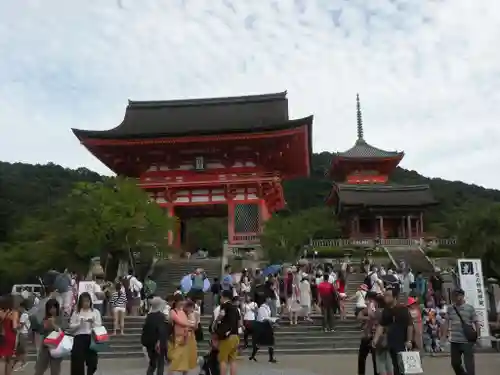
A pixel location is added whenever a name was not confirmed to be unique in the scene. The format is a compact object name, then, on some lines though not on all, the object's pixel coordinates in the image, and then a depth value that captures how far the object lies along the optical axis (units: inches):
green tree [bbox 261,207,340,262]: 967.0
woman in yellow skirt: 281.6
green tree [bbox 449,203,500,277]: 814.5
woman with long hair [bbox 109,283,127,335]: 542.6
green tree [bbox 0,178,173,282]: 776.9
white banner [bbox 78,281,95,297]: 549.7
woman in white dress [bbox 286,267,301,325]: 597.3
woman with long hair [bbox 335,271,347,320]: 604.4
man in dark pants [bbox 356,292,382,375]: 307.1
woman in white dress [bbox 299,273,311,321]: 601.9
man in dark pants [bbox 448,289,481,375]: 299.1
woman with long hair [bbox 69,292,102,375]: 287.4
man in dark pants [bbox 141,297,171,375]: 328.8
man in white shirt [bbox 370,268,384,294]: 576.9
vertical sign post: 518.3
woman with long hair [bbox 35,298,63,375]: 299.0
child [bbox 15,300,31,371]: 335.6
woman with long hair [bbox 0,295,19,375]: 311.0
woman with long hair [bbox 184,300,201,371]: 286.7
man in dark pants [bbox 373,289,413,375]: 281.3
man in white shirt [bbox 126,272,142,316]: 605.6
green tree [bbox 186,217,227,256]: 1936.1
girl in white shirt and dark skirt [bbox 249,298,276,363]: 459.8
